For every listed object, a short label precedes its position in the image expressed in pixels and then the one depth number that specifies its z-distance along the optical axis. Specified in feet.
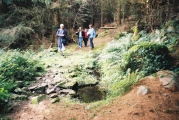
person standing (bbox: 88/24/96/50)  56.79
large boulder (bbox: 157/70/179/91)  23.26
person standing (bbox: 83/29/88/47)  62.36
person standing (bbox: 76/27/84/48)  60.93
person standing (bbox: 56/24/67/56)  51.67
